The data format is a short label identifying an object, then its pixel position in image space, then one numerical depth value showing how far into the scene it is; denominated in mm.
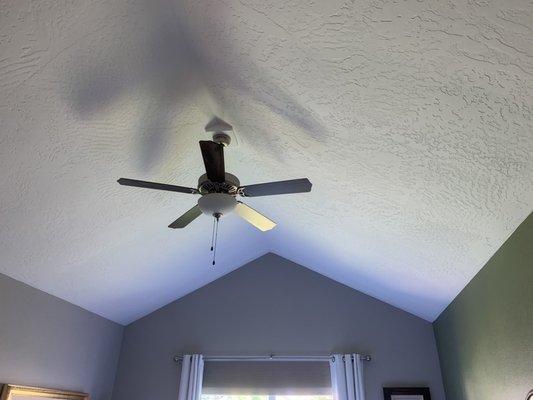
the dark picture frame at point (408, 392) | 3598
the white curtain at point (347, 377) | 3582
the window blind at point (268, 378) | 3766
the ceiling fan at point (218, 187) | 2039
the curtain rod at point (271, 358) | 3814
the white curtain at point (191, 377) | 3717
